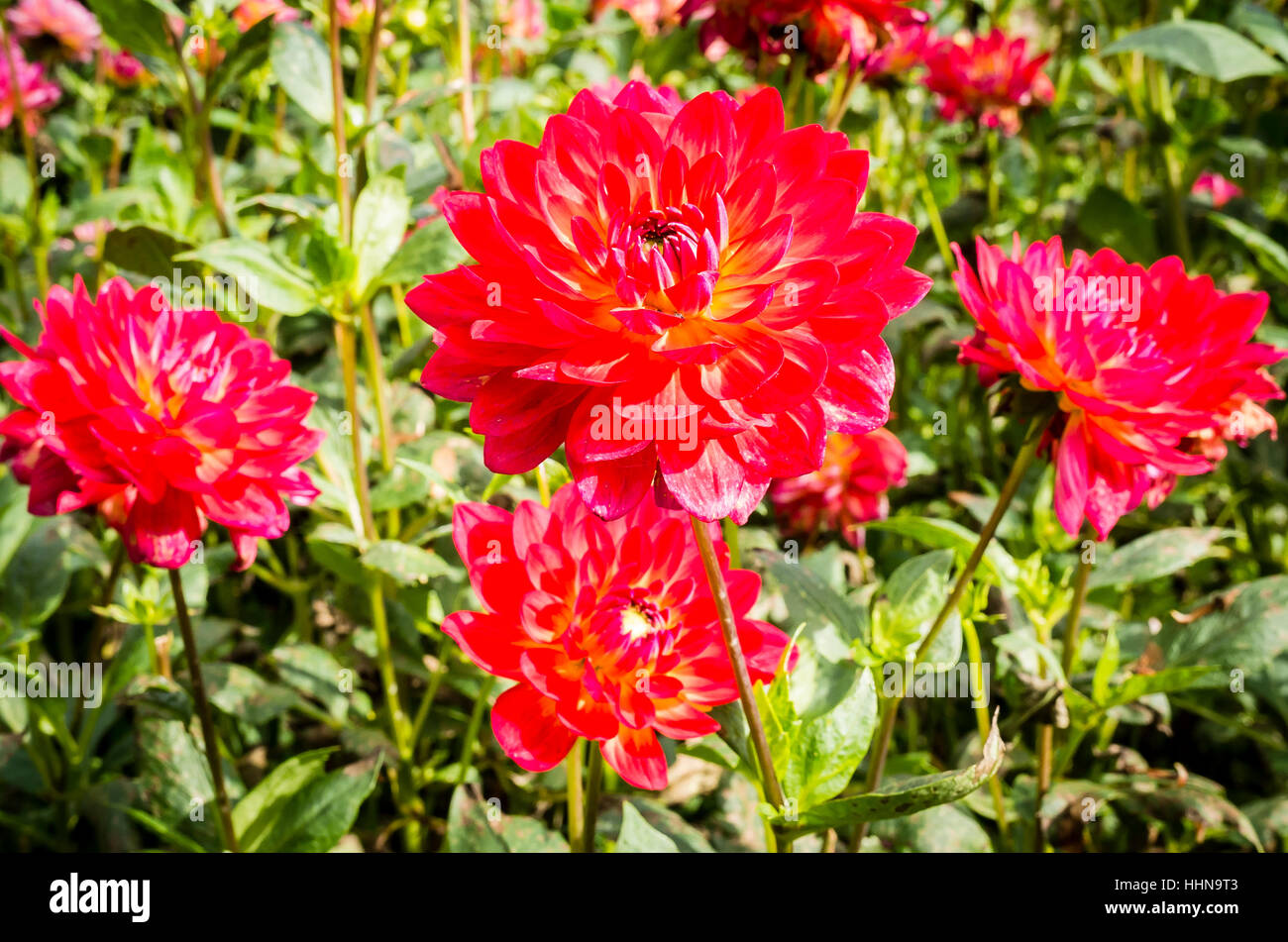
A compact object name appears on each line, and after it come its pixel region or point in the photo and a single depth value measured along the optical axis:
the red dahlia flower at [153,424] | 0.74
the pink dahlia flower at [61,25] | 1.50
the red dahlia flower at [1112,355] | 0.73
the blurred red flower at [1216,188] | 1.34
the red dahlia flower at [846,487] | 0.93
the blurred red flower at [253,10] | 1.19
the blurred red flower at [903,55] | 1.06
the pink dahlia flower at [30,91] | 1.36
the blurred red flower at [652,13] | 1.39
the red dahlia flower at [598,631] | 0.71
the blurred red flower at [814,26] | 0.86
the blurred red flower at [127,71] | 1.49
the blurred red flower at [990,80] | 1.13
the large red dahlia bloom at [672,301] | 0.65
